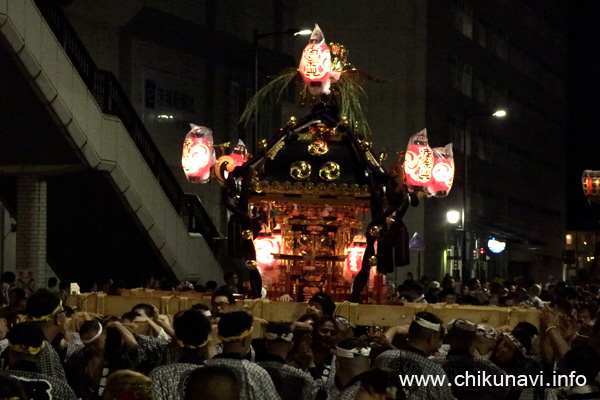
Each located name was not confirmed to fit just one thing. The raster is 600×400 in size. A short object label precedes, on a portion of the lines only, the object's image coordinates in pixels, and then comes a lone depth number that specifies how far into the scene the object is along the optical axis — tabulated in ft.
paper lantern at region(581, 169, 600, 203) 93.15
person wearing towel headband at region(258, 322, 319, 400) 28.73
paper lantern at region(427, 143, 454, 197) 65.36
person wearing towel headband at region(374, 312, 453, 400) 27.32
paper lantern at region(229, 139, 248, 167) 68.72
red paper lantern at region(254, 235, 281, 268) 65.56
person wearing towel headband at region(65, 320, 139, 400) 31.68
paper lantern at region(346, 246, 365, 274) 65.26
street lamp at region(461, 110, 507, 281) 140.36
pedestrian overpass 77.56
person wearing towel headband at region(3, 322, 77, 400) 26.63
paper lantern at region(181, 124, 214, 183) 66.08
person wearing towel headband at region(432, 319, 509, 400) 28.45
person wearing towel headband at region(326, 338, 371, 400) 27.45
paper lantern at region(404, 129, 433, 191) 62.64
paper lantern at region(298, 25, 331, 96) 62.90
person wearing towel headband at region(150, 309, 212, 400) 25.95
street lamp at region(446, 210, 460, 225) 145.38
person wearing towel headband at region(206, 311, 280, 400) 26.03
